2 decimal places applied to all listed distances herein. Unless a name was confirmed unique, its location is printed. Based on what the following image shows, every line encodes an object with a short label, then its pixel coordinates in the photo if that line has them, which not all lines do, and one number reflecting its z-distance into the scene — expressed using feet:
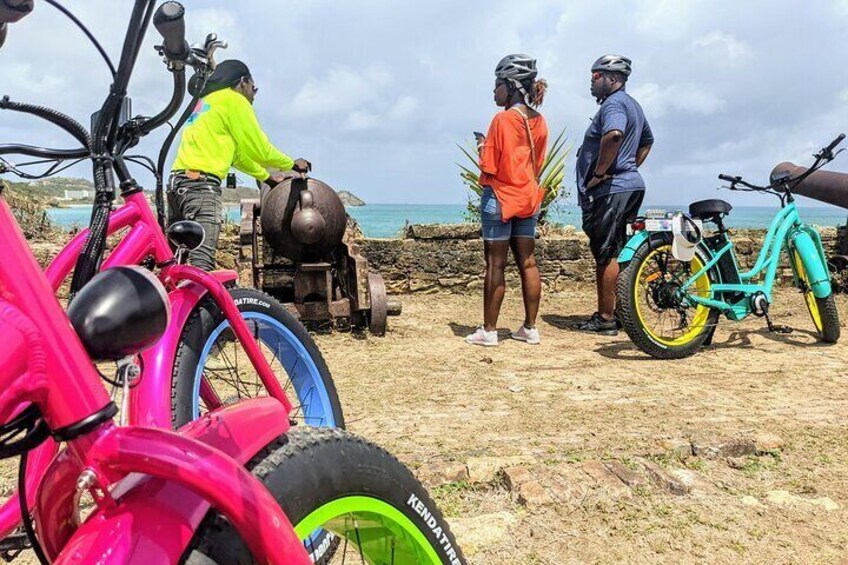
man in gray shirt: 16.27
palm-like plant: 29.58
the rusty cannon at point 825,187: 17.69
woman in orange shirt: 15.16
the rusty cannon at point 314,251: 16.74
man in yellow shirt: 13.62
